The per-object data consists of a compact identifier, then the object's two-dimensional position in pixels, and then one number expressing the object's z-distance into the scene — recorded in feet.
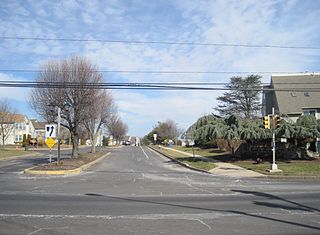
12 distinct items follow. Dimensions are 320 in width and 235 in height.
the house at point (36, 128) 407.56
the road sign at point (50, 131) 88.63
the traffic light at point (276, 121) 86.07
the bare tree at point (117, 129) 388.82
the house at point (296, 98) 160.45
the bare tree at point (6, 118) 246.68
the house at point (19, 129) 356.59
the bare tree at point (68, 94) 110.11
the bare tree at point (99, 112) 126.41
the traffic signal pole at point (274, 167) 84.77
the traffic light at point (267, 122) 86.58
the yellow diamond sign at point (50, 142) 88.34
